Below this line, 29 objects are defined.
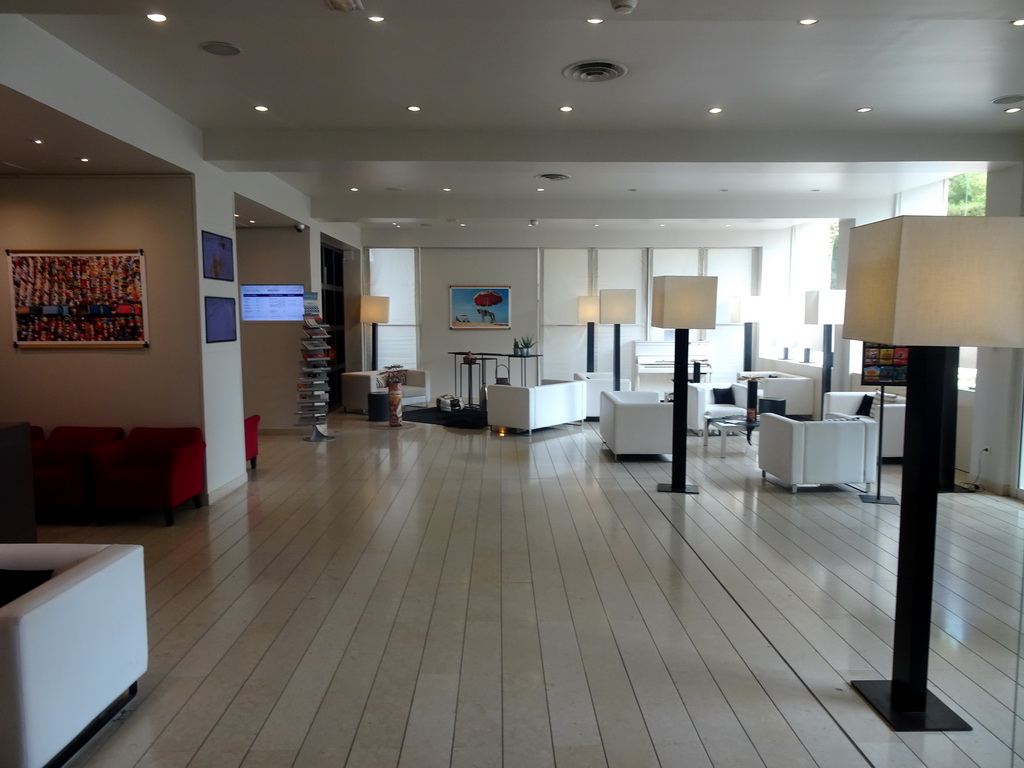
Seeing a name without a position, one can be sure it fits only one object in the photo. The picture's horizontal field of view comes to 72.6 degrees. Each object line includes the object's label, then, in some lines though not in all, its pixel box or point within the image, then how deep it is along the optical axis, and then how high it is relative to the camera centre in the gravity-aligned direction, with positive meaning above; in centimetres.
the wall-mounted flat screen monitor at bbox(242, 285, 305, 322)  984 +41
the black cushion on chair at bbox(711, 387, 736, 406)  1080 -99
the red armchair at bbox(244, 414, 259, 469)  775 -118
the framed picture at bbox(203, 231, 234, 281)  622 +69
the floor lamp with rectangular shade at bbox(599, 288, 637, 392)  1012 +39
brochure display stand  938 -55
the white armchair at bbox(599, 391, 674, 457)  821 -112
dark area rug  1089 -142
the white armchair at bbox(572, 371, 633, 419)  1145 -89
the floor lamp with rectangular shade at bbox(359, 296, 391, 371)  1245 +41
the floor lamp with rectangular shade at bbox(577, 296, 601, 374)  1214 +34
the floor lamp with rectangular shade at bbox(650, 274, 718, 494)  657 +24
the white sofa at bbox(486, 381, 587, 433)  1002 -108
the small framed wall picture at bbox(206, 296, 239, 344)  628 +11
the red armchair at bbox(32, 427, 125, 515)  573 -118
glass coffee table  880 -117
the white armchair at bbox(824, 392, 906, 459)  786 -107
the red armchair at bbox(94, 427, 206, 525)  570 -116
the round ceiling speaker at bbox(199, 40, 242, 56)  419 +173
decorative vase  1081 -111
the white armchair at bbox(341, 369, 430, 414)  1216 -103
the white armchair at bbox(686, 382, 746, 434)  973 -107
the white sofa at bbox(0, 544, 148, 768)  241 -121
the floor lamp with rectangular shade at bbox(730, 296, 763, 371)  1258 +38
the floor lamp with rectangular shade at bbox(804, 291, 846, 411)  823 +24
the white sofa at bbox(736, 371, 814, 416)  1111 -94
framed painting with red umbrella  1333 +47
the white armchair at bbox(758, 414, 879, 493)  677 -116
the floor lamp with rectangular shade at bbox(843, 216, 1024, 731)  265 +4
